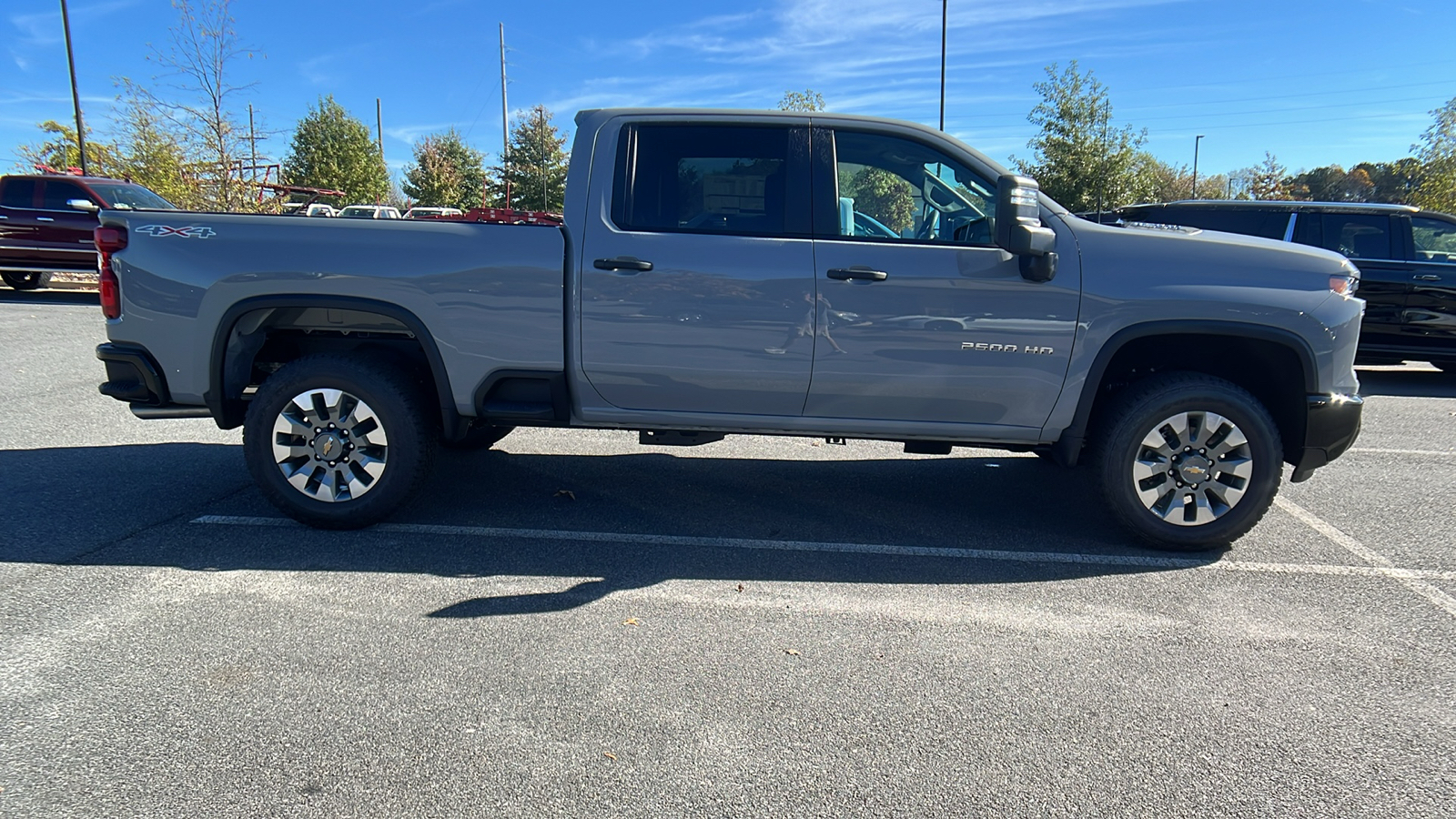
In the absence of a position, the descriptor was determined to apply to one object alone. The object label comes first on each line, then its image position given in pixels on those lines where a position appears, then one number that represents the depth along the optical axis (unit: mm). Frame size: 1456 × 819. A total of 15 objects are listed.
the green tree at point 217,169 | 19969
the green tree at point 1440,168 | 21719
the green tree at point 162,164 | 21469
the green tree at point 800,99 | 35062
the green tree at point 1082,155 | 28094
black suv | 9609
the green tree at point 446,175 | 49844
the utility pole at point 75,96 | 22109
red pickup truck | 14602
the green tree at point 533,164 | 45656
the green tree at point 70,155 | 26948
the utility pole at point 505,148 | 46656
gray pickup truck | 4383
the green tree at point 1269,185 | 50084
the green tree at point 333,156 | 44656
